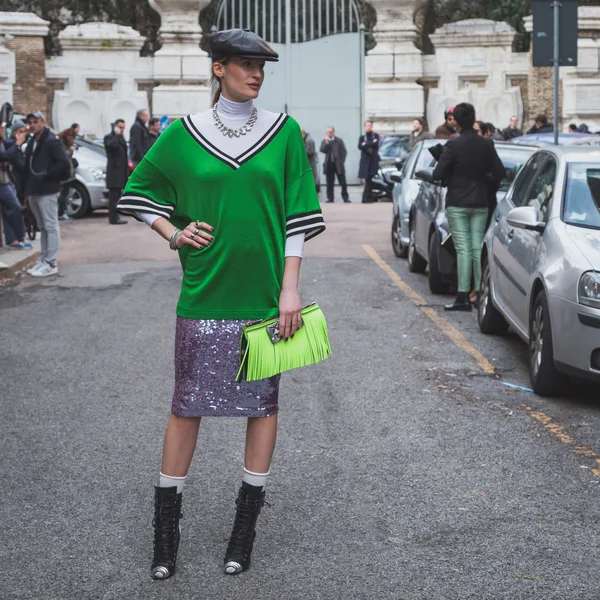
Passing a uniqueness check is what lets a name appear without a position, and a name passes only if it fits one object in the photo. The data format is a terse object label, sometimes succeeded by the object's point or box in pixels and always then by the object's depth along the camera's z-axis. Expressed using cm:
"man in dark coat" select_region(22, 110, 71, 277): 1406
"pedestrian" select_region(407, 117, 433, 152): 2706
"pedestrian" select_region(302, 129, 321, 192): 2820
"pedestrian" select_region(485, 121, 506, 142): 2440
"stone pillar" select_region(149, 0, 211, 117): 3144
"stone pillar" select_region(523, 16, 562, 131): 3102
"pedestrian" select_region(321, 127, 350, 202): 2878
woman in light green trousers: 1113
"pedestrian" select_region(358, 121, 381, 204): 2856
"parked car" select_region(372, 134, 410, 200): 2900
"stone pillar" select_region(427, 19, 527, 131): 3133
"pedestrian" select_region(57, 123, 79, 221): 1844
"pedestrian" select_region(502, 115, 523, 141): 2880
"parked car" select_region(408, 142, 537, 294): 1242
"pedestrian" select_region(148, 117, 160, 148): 2394
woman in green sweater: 443
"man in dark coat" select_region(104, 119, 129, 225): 2145
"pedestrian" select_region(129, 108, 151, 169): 2284
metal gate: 3150
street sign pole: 1487
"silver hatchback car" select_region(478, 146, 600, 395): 736
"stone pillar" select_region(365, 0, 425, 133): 3186
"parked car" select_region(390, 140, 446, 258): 1527
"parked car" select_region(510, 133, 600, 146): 1594
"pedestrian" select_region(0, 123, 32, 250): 1580
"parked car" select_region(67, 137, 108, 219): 2303
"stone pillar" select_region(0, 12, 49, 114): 3069
